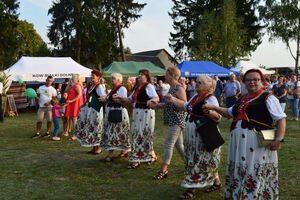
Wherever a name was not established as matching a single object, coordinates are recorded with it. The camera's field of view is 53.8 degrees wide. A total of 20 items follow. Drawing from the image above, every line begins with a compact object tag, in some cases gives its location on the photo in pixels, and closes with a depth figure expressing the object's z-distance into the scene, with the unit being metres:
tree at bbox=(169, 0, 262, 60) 42.25
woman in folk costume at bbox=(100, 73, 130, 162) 6.20
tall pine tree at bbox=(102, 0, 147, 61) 31.30
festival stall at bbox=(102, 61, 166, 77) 26.35
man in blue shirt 12.09
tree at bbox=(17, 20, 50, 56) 49.80
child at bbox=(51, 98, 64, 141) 9.31
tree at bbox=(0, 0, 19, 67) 34.53
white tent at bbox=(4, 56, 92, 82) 18.09
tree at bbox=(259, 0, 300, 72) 32.66
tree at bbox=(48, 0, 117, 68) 31.28
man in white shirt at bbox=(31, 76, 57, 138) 9.50
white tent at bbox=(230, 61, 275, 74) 28.52
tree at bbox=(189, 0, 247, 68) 38.62
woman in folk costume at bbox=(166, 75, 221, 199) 4.15
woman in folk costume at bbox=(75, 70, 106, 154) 6.92
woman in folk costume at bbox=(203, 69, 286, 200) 3.25
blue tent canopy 23.55
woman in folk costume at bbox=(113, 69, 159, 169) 5.79
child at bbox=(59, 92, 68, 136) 8.74
